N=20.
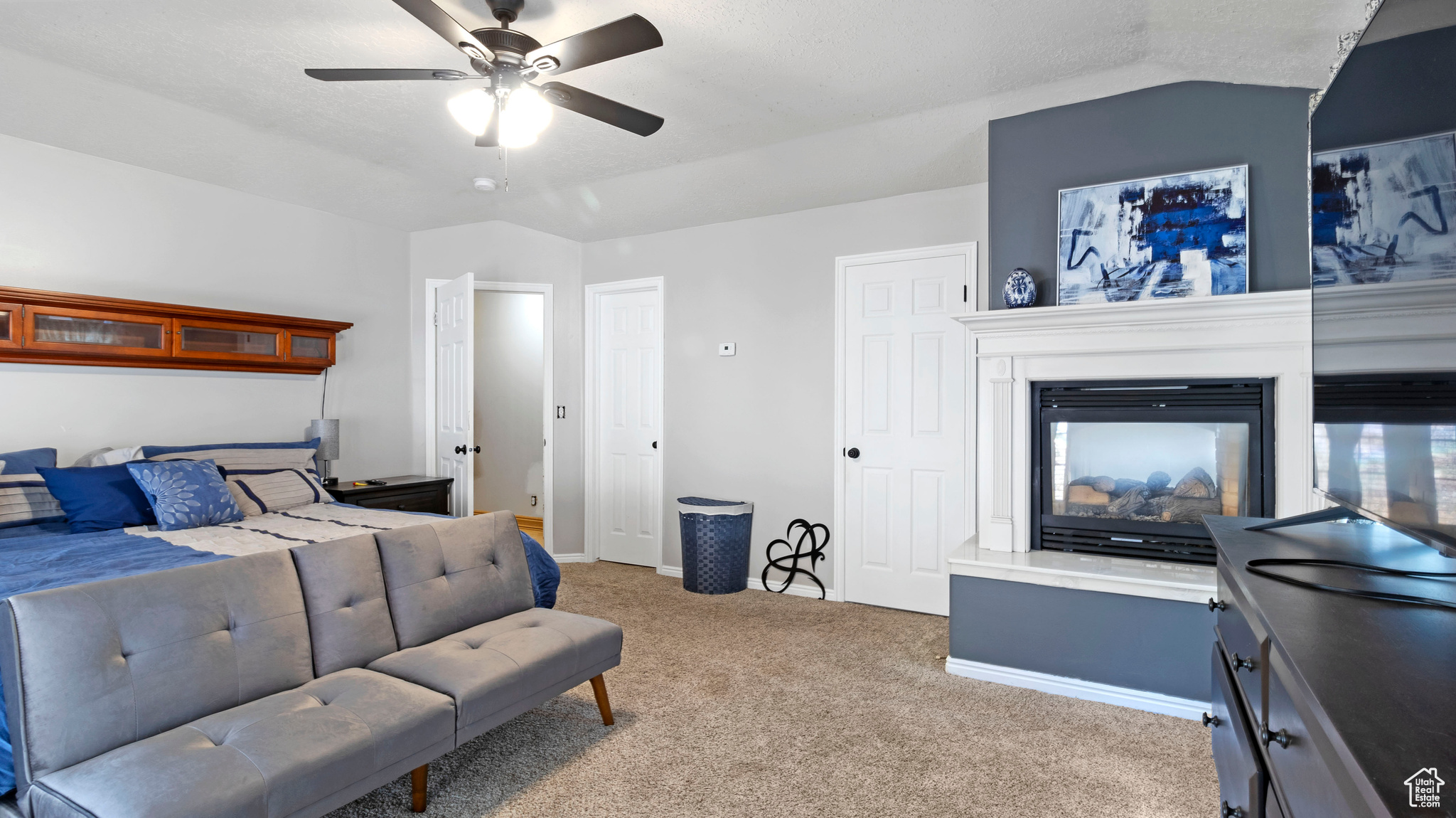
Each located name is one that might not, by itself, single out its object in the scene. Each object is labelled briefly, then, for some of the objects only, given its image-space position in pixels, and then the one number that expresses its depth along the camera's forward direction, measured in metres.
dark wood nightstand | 4.19
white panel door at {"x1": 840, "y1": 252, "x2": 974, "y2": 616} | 4.01
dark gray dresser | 0.60
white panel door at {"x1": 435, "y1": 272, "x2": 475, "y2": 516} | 4.69
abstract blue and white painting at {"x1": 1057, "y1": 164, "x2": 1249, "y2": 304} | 2.87
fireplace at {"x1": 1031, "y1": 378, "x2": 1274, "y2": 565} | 2.89
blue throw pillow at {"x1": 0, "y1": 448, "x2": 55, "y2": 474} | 3.21
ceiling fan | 2.04
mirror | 0.96
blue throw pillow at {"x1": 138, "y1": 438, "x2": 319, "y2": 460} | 3.55
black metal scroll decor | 4.42
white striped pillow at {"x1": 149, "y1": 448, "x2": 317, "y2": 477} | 3.66
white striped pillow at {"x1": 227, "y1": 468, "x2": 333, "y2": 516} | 3.54
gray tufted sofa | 1.52
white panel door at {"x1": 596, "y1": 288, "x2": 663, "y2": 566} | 5.08
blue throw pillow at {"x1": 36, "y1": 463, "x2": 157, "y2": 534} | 3.11
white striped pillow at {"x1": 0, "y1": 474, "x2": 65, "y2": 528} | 3.05
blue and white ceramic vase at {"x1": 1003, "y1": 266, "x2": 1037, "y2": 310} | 3.15
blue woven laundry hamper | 4.43
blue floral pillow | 3.13
